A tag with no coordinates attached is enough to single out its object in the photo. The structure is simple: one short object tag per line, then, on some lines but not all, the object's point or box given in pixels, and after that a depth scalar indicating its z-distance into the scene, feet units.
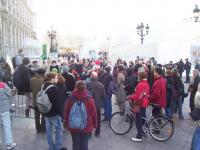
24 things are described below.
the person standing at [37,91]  16.52
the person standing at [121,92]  19.22
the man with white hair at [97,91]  15.44
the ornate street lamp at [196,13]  30.88
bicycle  15.33
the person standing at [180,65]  46.34
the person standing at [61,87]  14.96
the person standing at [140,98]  14.65
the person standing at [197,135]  11.52
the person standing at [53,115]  12.50
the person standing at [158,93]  16.36
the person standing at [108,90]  18.92
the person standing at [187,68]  45.69
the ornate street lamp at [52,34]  93.83
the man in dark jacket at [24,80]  19.27
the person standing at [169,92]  18.23
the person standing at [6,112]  13.15
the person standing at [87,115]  11.30
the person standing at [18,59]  31.90
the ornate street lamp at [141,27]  56.14
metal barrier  20.20
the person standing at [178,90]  19.72
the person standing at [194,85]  19.41
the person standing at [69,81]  18.51
